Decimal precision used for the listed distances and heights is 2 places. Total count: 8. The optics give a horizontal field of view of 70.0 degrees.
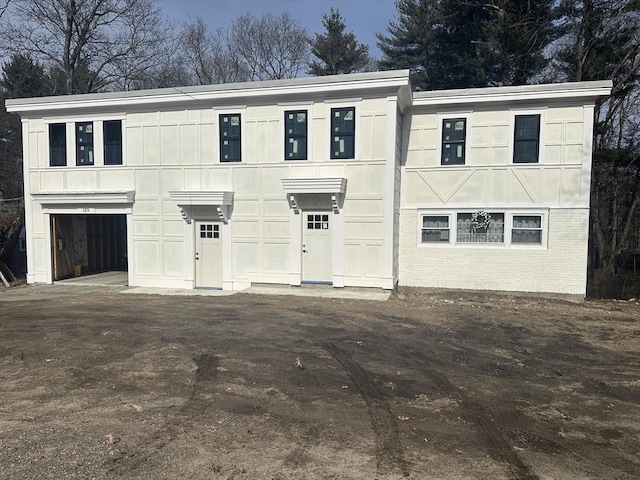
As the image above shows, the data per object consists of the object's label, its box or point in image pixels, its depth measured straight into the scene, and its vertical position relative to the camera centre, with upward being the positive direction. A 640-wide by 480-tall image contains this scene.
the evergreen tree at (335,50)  31.17 +11.52
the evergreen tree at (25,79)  30.80 +9.29
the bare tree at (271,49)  34.84 +13.01
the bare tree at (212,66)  34.53 +11.54
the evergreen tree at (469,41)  20.81 +9.24
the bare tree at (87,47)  24.50 +9.56
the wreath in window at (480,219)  13.67 +0.02
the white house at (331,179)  12.89 +1.20
